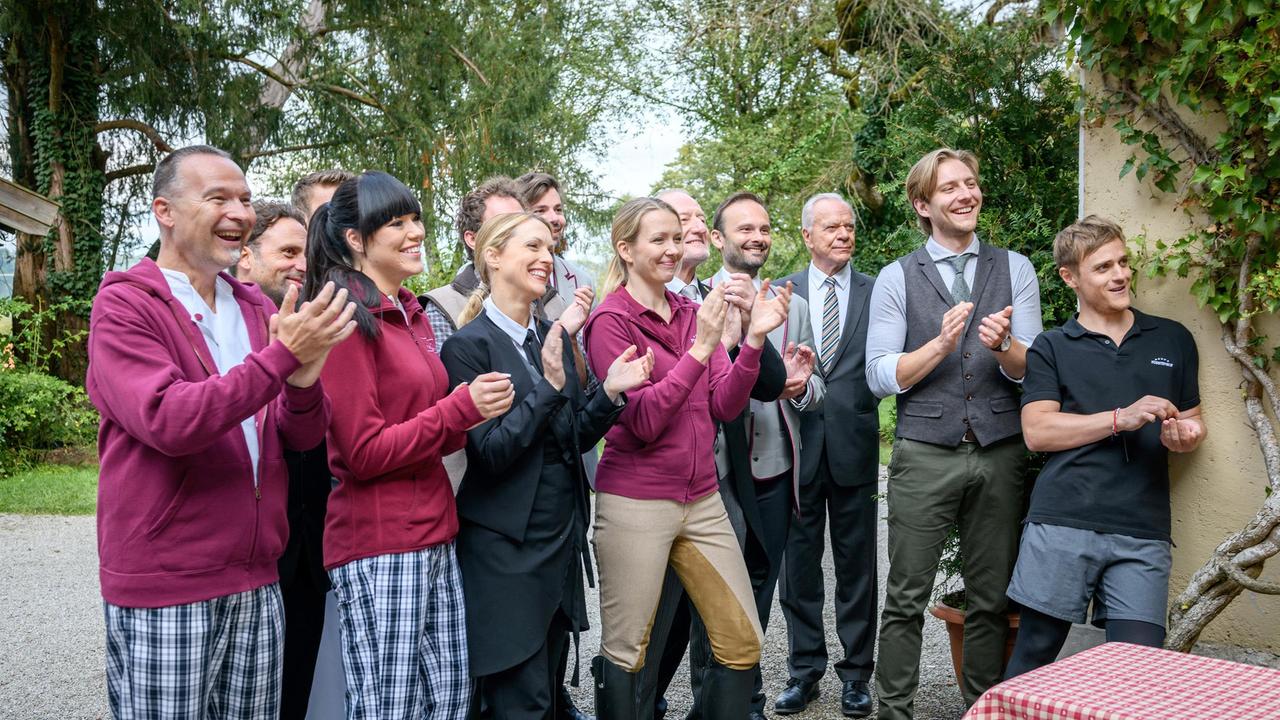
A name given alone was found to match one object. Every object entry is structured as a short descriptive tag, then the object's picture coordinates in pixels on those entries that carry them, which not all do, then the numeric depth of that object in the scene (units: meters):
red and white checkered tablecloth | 2.07
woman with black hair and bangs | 3.05
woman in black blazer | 3.32
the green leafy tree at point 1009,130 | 4.74
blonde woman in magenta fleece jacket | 3.66
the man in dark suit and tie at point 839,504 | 4.82
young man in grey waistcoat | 4.15
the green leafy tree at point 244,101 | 13.79
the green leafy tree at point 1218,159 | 3.65
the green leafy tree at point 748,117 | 17.11
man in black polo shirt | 3.59
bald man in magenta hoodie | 2.57
